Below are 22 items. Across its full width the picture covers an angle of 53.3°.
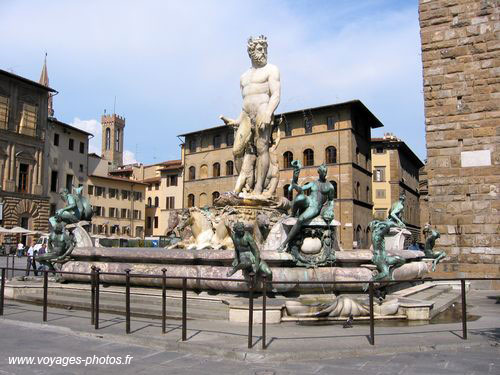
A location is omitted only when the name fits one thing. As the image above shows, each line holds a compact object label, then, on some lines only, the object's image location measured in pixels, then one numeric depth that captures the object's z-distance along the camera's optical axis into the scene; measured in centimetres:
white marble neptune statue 1152
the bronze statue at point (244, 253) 722
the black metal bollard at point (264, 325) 540
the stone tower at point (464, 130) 1580
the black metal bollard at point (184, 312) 582
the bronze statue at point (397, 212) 1212
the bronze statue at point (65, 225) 1082
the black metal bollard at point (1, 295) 800
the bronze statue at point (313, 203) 845
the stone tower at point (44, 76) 9839
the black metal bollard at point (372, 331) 561
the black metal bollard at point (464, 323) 605
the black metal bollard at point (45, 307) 727
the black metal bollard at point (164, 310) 619
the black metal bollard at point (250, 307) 546
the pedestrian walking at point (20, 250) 3550
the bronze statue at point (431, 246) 1383
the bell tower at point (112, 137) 11781
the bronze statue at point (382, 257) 801
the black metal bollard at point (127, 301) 629
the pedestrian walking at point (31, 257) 1712
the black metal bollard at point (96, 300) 655
